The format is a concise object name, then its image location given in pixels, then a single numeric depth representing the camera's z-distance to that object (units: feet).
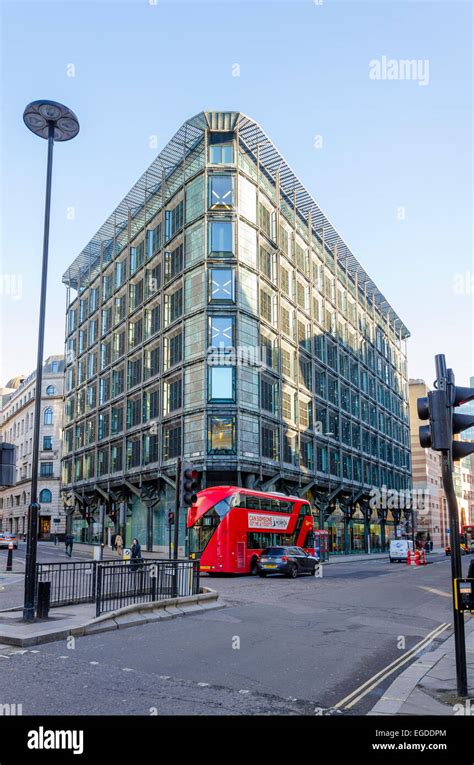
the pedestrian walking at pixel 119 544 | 145.20
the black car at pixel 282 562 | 90.68
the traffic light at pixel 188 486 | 52.65
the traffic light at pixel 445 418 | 23.47
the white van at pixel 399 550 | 162.20
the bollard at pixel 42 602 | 41.37
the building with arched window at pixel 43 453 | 274.57
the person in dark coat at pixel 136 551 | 109.83
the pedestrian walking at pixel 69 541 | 139.91
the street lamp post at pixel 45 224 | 41.29
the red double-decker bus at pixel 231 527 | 92.02
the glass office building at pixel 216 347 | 151.02
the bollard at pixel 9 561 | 96.17
